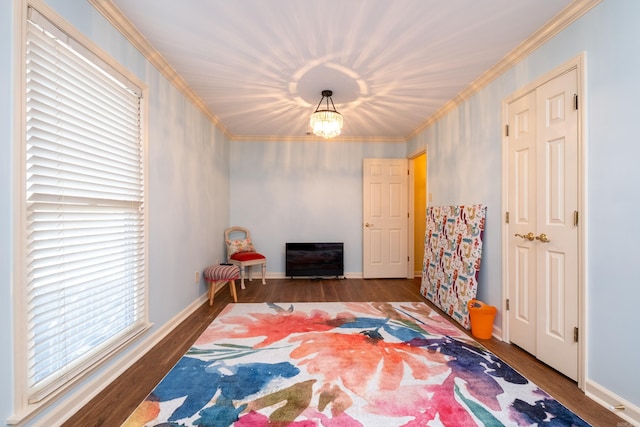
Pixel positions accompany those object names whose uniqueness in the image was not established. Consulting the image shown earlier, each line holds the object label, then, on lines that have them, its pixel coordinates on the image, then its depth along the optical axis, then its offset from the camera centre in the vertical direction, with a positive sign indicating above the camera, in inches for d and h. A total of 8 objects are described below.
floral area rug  62.1 -45.5
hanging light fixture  120.0 +38.8
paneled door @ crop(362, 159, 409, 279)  197.5 -3.8
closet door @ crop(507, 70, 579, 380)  76.1 -3.1
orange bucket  102.7 -39.8
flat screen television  194.1 -33.6
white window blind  56.6 +0.6
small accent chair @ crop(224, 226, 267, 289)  171.0 -24.8
